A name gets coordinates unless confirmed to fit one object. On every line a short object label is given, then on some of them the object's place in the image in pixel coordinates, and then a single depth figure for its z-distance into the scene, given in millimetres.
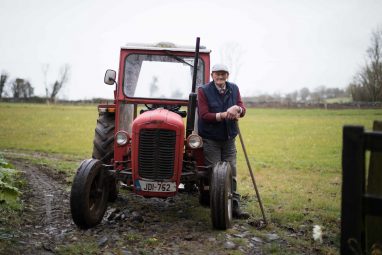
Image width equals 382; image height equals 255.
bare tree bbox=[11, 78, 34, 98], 76188
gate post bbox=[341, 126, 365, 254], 3123
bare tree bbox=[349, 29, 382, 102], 29517
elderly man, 5445
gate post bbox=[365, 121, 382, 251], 3770
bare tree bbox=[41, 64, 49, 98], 81438
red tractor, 4832
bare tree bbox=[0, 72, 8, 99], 72750
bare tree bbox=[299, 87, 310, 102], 82225
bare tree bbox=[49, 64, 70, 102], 84625
